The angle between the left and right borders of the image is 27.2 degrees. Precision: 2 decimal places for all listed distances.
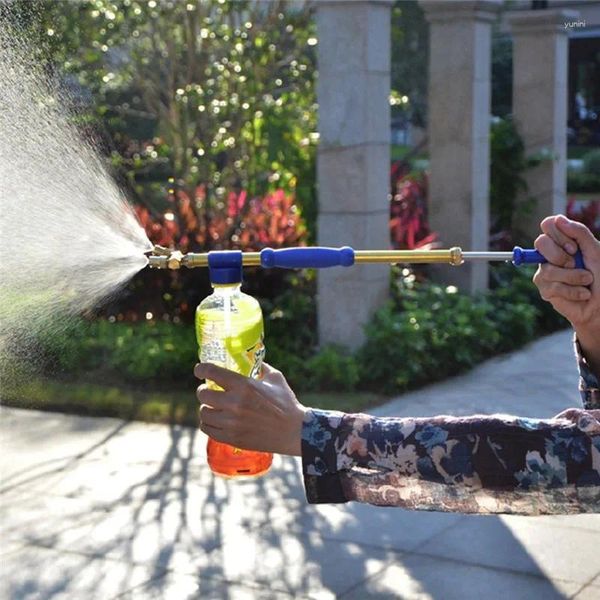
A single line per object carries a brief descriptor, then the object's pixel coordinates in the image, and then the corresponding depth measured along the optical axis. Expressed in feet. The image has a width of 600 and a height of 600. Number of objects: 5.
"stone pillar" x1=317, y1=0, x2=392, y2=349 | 27.84
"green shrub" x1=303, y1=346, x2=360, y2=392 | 26.81
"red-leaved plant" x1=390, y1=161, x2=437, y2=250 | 32.50
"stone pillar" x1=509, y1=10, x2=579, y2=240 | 39.17
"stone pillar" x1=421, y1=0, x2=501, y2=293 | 33.37
